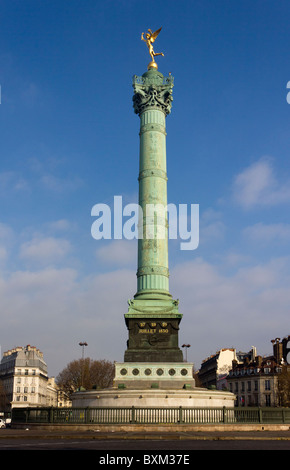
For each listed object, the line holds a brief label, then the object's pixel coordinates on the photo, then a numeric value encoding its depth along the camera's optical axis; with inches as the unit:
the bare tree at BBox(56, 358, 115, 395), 3221.0
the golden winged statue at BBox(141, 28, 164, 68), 1910.7
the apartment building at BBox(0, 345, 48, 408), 3966.5
